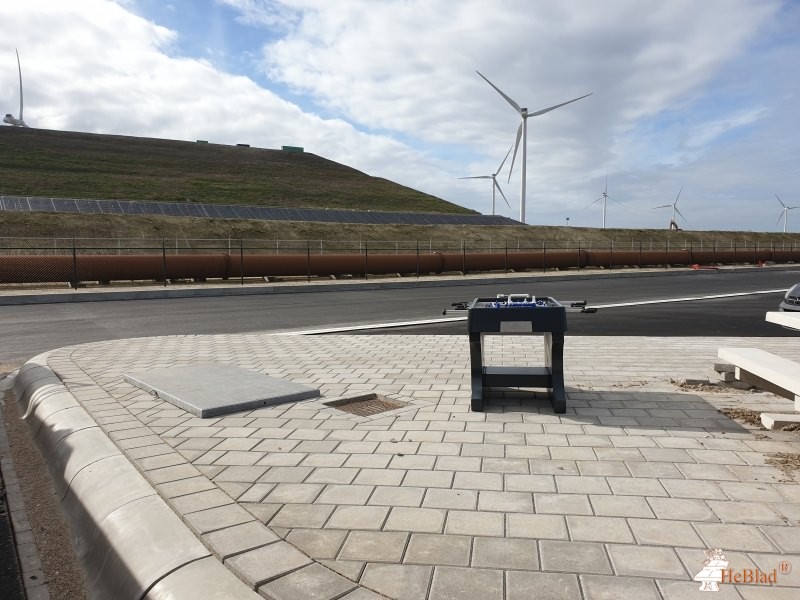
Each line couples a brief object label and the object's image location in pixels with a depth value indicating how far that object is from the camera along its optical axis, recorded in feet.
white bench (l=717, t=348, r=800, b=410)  14.78
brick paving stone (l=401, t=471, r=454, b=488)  11.41
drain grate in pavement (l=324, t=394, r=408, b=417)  17.04
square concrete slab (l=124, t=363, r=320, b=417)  17.04
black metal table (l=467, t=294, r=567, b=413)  15.43
